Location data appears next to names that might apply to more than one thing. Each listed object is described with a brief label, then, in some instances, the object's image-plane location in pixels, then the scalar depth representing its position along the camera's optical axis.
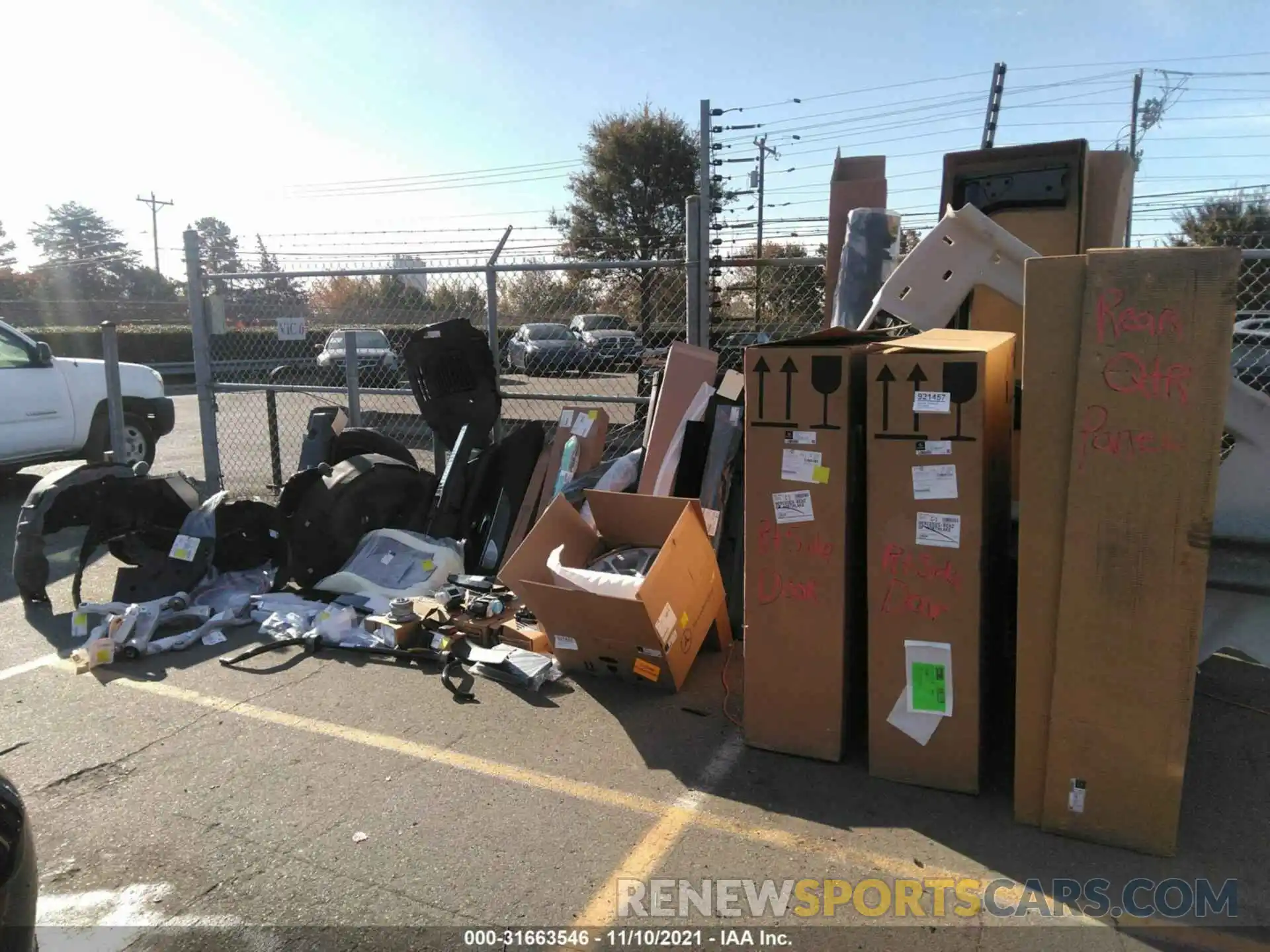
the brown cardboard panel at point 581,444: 5.83
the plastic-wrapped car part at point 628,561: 4.43
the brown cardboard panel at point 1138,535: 2.57
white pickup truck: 8.41
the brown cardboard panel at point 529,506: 5.80
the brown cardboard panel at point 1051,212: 4.70
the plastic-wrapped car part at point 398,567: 5.31
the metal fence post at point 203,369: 7.62
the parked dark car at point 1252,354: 6.68
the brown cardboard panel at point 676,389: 5.21
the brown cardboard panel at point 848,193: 5.30
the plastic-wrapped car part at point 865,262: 4.95
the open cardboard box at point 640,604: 3.80
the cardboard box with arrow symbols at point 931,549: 2.98
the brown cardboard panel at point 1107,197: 4.79
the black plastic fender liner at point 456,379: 6.43
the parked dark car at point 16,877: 1.82
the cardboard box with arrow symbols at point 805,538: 3.21
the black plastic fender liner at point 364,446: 6.53
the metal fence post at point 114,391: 7.32
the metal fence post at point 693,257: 5.55
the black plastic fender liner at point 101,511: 5.34
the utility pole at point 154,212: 61.47
